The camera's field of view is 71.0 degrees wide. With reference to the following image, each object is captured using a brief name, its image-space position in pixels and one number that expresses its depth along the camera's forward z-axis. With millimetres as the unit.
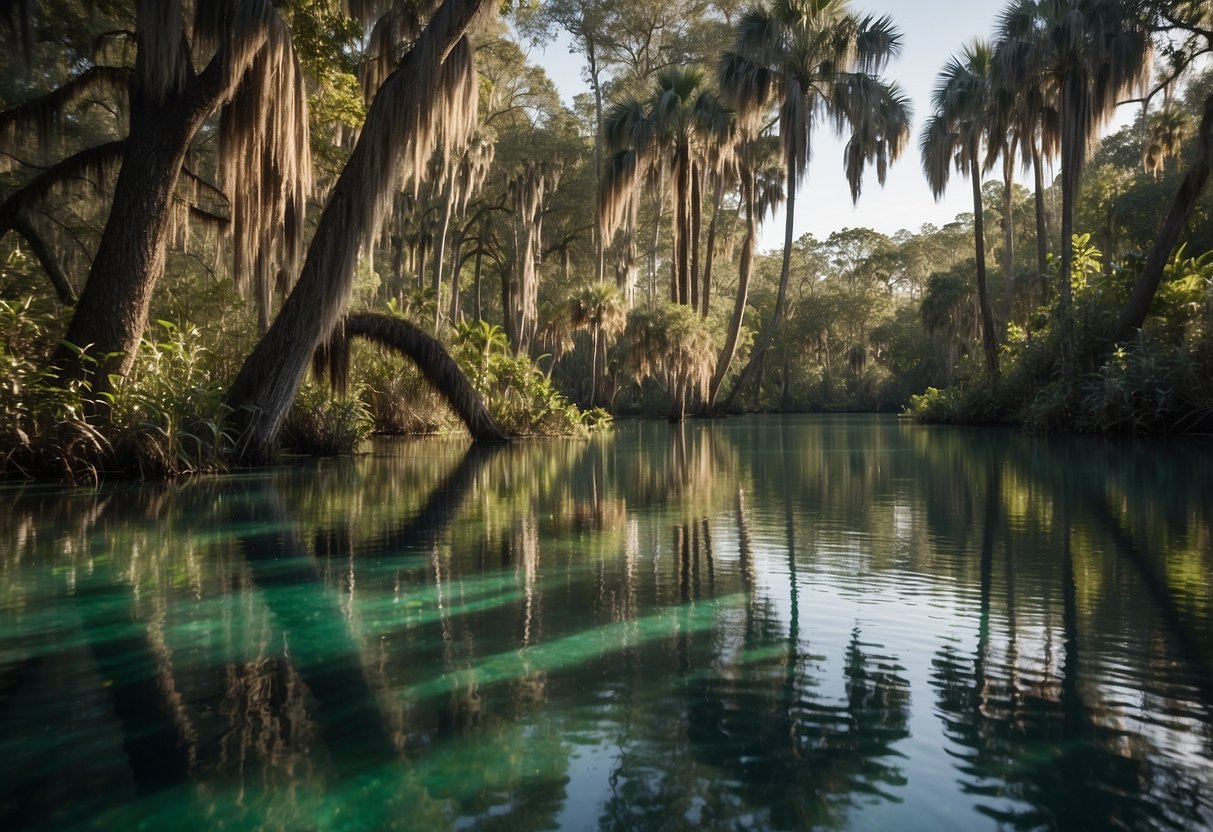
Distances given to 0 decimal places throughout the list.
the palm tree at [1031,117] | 23000
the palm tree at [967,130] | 28156
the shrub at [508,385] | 20609
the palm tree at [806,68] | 28375
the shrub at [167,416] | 10102
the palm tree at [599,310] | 29812
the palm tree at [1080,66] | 19656
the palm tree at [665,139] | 28266
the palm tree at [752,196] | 33312
